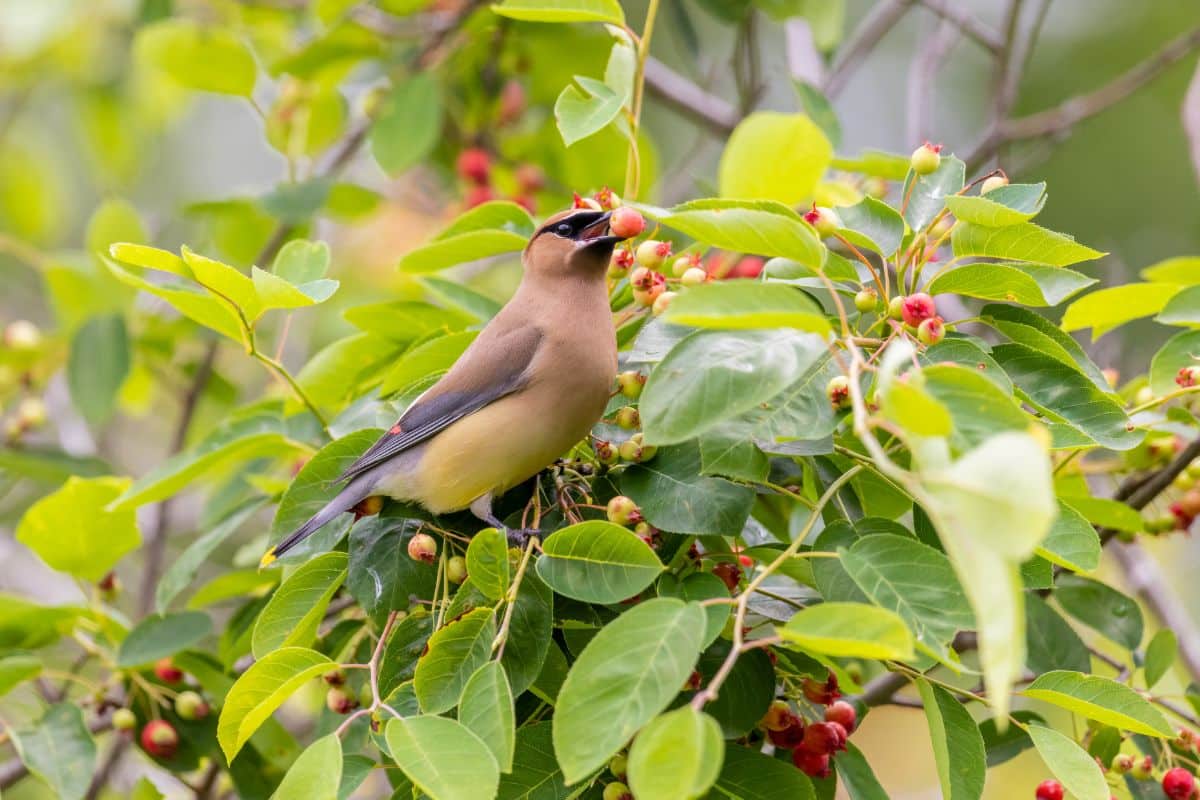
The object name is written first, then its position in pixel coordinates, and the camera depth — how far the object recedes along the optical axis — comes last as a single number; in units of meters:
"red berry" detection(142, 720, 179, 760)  6.05
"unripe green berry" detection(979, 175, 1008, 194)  4.71
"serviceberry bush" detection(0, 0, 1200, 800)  3.35
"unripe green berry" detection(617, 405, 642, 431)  4.91
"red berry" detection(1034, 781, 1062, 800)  5.15
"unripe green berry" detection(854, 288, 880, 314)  4.43
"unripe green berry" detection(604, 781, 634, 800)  4.13
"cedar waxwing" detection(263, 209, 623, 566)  5.11
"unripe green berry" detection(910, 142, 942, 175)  4.71
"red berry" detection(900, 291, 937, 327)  4.17
